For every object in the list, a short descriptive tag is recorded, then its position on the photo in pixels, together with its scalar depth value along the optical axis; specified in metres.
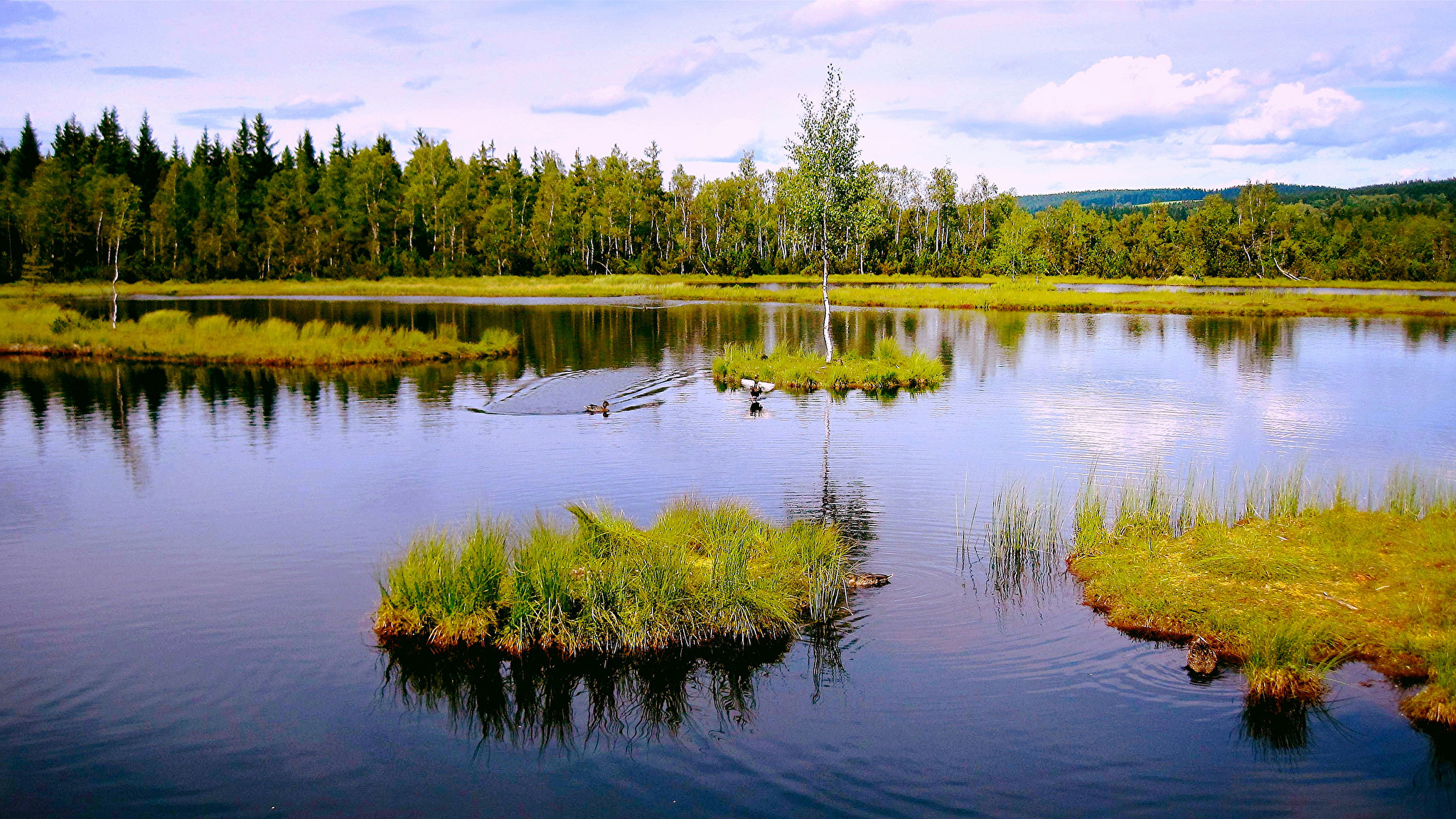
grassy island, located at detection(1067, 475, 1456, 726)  11.88
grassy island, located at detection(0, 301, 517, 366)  46.03
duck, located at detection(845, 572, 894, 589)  14.92
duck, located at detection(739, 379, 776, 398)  35.44
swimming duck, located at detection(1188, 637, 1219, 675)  12.19
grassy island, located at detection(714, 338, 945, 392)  38.25
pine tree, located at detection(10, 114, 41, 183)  120.06
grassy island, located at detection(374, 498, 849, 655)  12.88
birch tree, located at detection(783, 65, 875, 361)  39.44
